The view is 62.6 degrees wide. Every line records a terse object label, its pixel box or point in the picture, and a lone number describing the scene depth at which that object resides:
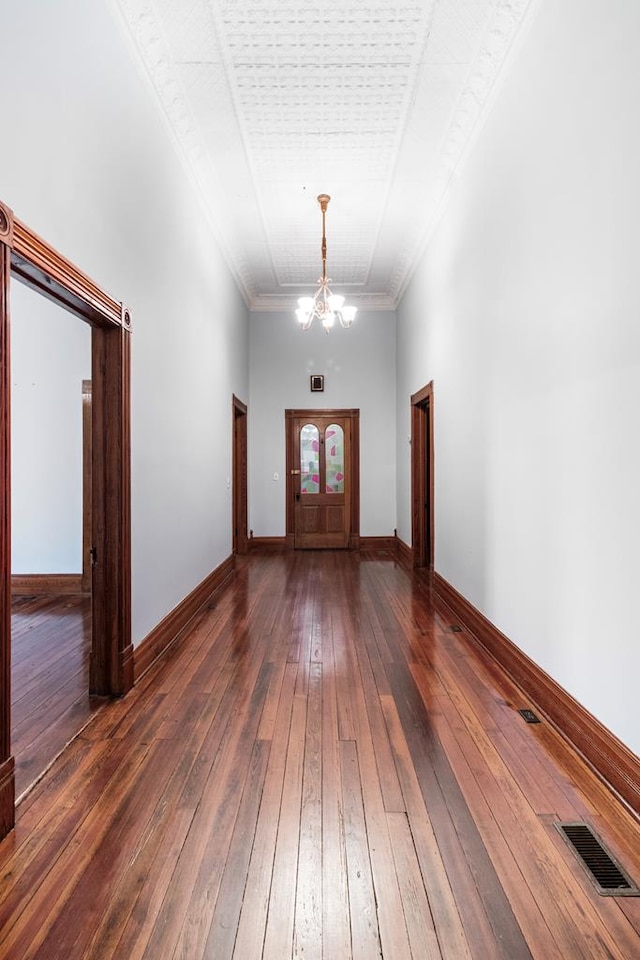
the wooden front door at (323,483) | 8.19
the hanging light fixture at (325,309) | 5.64
